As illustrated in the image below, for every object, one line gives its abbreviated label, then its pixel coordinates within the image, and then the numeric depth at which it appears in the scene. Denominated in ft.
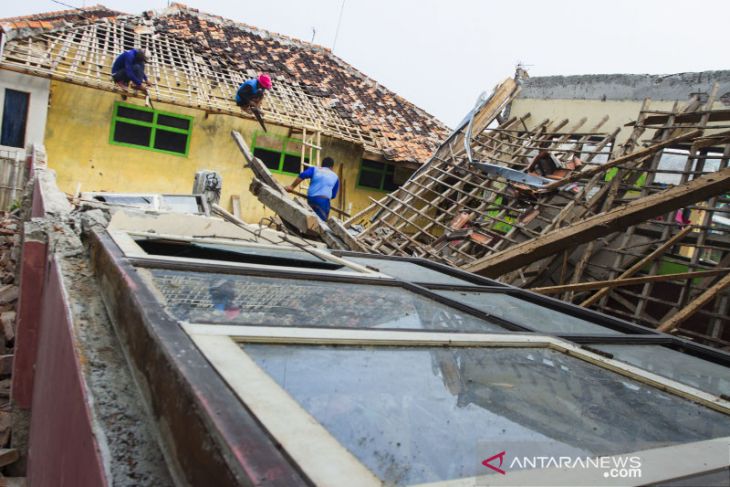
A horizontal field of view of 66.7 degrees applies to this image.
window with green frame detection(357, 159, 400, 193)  53.36
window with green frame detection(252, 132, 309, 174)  48.70
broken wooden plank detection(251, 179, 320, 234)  20.48
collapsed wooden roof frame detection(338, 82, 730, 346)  18.62
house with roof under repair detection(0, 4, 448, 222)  39.93
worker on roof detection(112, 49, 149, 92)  38.75
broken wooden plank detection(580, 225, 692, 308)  20.21
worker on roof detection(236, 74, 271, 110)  41.81
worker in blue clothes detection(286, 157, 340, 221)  28.37
